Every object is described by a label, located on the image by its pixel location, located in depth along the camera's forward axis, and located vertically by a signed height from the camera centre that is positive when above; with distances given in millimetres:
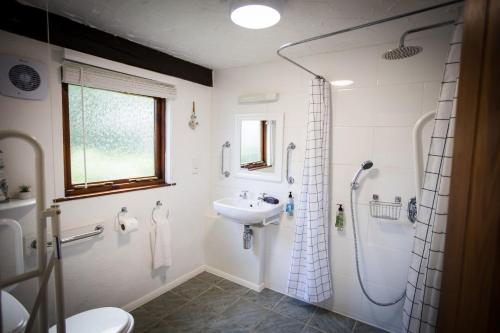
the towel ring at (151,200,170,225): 2400 -627
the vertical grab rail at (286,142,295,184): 2441 -194
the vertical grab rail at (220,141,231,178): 2847 -254
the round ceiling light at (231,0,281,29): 1338 +724
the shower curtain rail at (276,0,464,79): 1064 +606
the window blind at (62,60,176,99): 1773 +466
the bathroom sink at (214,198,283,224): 2240 -620
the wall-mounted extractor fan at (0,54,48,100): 1480 +365
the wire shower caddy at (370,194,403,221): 1974 -479
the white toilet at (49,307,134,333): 1433 -1059
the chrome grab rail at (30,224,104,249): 1659 -688
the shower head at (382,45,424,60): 1243 +479
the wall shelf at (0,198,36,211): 1410 -373
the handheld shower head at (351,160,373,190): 2035 -196
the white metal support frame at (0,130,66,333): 865 -432
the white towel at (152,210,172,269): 2381 -945
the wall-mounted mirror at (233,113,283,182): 2512 -19
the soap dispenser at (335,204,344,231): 2176 -619
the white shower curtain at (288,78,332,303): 2117 -501
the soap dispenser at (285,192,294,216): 2441 -582
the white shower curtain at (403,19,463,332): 1173 -329
